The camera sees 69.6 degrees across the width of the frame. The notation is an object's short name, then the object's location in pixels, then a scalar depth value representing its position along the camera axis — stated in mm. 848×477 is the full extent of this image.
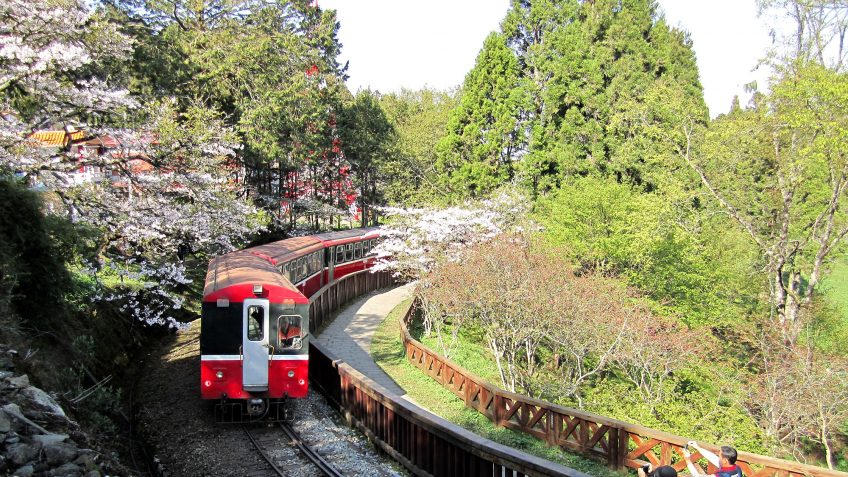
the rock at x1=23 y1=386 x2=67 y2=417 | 6598
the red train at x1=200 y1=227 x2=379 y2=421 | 11047
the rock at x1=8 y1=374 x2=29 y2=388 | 6586
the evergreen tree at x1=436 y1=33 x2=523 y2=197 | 29141
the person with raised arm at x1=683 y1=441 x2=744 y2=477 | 5918
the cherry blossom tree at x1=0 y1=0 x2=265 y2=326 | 12562
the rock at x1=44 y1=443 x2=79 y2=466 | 5383
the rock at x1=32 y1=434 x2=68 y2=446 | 5512
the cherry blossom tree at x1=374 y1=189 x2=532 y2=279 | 24031
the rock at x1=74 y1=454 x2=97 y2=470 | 5512
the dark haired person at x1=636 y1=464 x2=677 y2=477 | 5164
